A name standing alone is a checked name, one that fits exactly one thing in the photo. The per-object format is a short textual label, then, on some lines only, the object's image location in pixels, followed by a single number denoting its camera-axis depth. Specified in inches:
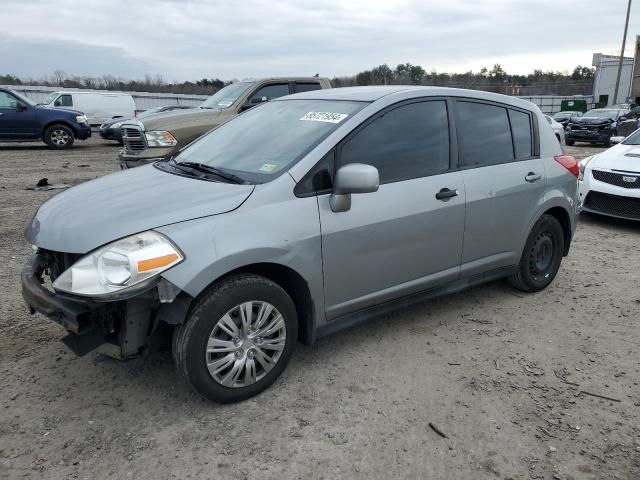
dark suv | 596.4
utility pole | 1555.6
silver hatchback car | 104.6
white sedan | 272.8
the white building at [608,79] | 2069.4
